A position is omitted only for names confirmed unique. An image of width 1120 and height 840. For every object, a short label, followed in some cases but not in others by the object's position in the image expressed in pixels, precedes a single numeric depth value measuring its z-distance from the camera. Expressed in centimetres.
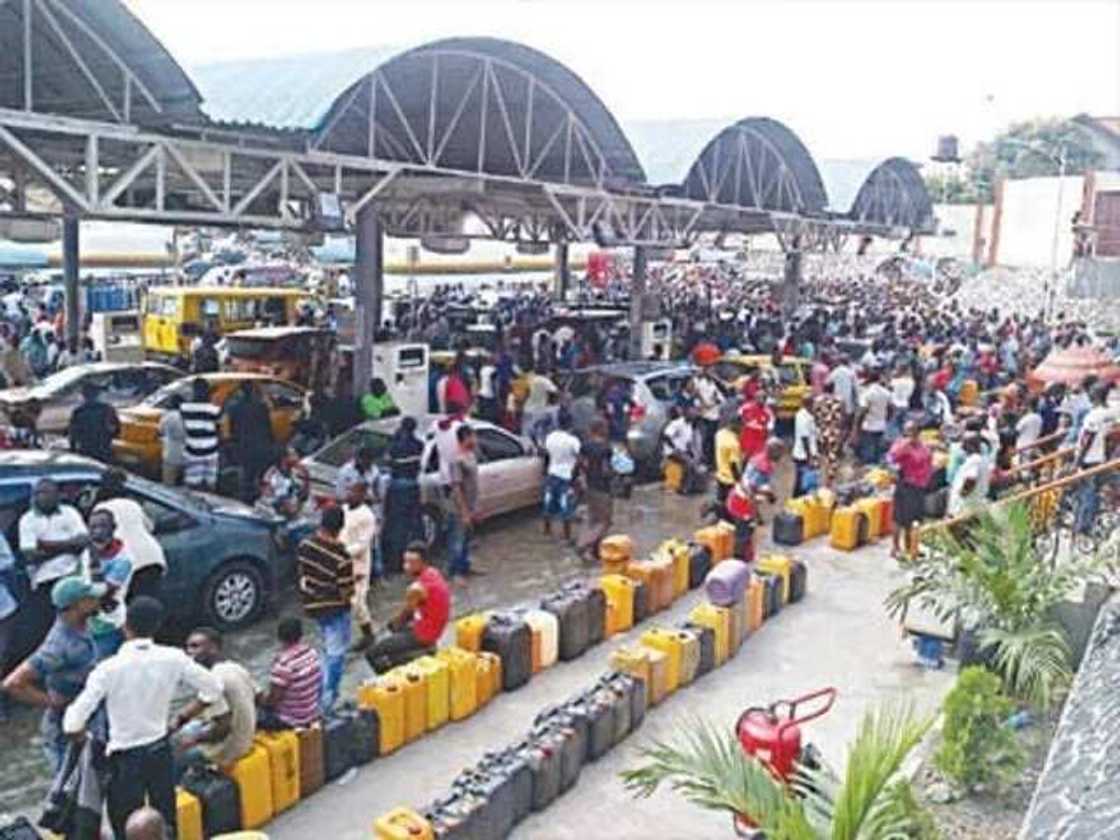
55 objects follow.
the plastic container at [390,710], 730
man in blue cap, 604
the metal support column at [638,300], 2303
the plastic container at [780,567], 1062
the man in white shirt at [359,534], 855
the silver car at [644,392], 1560
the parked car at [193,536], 821
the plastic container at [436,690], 763
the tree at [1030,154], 6419
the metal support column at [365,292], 1587
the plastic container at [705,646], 884
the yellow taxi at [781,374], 1825
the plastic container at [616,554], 1045
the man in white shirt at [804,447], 1361
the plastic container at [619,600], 973
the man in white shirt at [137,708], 549
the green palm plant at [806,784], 451
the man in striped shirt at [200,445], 1201
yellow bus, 2270
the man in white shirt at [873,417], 1600
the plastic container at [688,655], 859
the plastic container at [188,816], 593
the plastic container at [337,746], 689
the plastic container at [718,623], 908
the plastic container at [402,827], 557
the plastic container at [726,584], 935
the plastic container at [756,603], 986
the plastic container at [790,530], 1288
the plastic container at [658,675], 827
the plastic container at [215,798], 613
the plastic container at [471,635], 844
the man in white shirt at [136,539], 796
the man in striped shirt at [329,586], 768
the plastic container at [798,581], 1090
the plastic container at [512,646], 834
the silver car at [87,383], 1453
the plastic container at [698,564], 1098
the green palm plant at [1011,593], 770
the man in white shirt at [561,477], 1202
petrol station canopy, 1130
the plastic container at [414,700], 746
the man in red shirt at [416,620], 800
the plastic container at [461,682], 781
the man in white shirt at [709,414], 1584
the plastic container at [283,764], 647
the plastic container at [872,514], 1300
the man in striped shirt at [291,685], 664
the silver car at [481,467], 1127
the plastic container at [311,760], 671
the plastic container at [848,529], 1273
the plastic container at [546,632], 871
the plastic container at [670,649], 847
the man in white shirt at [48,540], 755
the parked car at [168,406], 1345
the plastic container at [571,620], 897
